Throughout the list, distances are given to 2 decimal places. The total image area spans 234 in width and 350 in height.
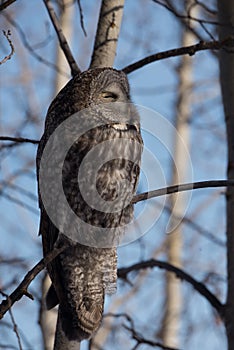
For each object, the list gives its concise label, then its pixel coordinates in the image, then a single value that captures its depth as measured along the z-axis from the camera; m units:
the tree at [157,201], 6.12
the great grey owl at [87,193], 5.93
